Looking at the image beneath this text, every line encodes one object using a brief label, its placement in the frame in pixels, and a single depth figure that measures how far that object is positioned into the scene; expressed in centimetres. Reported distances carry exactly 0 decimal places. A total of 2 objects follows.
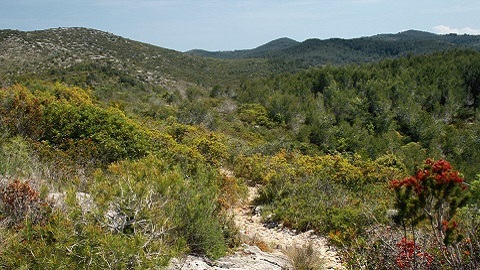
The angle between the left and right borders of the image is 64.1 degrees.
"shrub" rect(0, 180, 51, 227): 428
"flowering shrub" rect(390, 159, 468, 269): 291
